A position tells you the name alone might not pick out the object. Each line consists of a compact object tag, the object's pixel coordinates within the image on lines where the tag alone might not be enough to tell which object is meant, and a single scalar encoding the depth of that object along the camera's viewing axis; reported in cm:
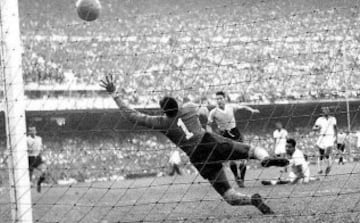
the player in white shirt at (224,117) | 1113
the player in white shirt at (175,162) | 2134
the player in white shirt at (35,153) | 1430
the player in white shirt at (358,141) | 2149
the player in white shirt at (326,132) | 1510
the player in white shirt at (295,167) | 1231
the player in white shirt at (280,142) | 1746
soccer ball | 802
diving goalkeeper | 731
